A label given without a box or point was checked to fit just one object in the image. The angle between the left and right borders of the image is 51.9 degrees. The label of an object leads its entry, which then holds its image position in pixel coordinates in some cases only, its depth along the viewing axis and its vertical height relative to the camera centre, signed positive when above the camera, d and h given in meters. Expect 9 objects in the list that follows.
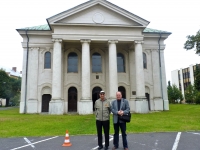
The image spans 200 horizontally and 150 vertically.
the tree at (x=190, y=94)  53.21 +0.51
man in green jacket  7.04 -0.65
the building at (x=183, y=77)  70.25 +7.10
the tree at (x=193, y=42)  19.17 +5.08
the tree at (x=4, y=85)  58.69 +4.25
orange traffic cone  7.68 -1.63
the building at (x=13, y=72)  96.35 +13.20
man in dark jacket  6.95 -0.49
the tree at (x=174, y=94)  60.41 +0.68
